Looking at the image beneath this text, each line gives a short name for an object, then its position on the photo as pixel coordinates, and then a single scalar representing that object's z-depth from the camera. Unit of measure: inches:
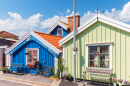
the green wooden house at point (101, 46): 244.1
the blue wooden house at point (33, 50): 336.4
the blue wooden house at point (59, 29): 609.9
